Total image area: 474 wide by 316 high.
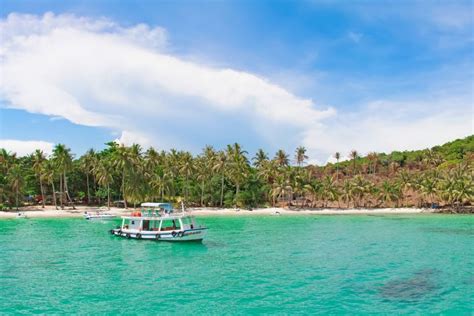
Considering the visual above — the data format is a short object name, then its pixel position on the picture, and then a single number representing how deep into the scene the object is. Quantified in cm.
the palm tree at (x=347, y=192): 11131
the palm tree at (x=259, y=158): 12564
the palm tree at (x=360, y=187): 11162
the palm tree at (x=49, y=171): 9456
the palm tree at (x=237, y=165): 10575
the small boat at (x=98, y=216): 7983
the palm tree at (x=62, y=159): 9400
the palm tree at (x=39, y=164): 9640
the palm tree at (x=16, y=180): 9088
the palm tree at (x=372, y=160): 15400
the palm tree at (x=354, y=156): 14988
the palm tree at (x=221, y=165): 10600
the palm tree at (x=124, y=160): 9650
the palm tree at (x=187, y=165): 10381
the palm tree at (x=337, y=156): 15073
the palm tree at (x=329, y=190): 11025
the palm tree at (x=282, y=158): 12273
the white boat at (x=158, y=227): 5091
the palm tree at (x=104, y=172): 9688
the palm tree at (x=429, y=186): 10631
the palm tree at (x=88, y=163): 10403
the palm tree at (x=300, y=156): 13888
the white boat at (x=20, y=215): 8429
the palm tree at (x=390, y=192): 11238
